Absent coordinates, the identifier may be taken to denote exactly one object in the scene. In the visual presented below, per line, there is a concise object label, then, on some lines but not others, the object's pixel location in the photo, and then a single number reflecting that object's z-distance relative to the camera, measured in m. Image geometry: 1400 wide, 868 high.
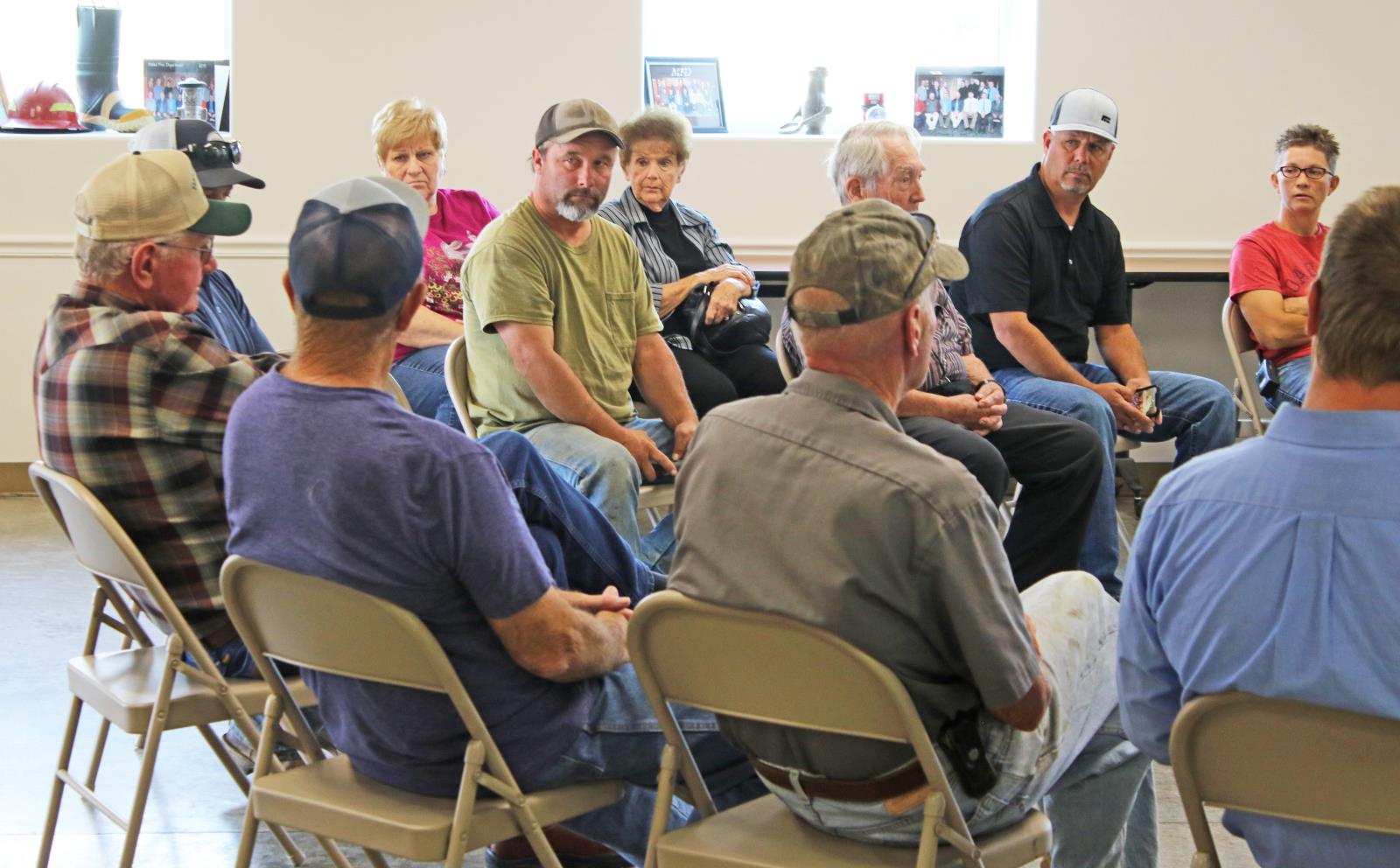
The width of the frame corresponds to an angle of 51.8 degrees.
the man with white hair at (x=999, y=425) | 3.73
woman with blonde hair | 4.32
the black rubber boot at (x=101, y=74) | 6.02
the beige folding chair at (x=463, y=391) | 3.57
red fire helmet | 5.90
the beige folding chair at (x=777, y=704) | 1.65
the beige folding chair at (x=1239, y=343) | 4.64
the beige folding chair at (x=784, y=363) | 3.45
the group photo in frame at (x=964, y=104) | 6.06
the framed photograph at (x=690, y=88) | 6.04
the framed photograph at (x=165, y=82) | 6.13
